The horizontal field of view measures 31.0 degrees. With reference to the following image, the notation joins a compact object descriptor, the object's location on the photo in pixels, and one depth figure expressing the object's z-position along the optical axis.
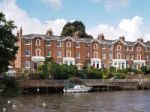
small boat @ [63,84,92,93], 59.93
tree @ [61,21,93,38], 93.38
